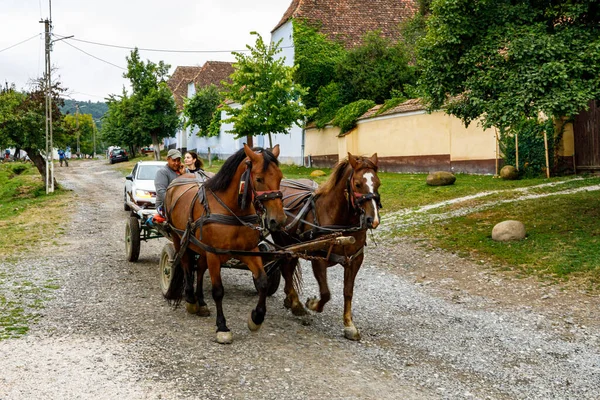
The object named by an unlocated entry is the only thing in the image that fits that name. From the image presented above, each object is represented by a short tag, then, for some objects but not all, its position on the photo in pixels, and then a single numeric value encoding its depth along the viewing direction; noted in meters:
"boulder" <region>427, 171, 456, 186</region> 19.25
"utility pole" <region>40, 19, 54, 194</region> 26.05
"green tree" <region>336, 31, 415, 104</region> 30.23
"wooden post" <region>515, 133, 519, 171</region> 19.03
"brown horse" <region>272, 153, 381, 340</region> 6.16
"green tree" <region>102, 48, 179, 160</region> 49.84
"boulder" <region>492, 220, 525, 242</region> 11.20
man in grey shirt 8.85
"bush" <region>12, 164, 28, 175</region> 42.97
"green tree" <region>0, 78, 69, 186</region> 25.78
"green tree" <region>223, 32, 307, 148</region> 28.45
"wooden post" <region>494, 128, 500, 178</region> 20.20
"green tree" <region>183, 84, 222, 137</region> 43.19
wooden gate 17.97
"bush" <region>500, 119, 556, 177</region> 18.59
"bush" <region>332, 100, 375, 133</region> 28.19
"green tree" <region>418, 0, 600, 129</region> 9.98
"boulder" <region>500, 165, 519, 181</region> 19.06
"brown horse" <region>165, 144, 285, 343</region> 5.93
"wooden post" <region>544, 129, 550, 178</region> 18.40
